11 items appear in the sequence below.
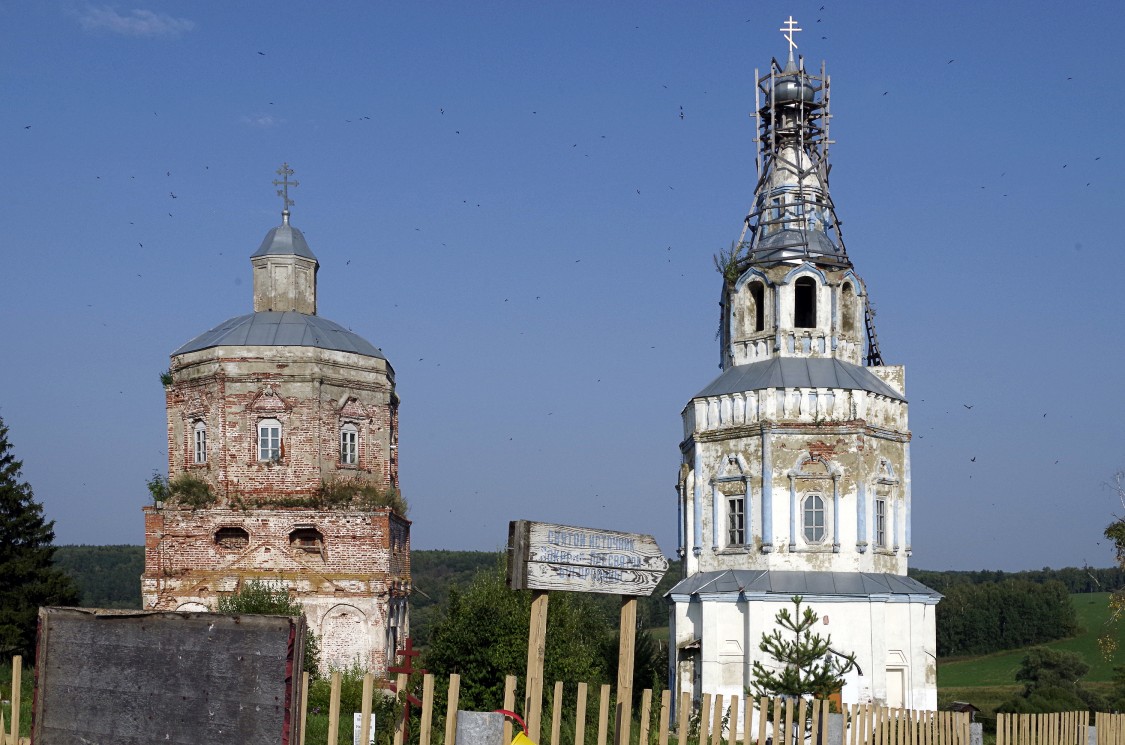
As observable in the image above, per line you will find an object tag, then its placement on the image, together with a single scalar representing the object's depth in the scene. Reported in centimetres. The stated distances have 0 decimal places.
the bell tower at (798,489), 2530
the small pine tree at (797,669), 1980
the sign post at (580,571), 857
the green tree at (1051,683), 3328
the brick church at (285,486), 2786
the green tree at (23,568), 2848
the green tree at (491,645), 2191
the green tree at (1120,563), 2839
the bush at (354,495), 2847
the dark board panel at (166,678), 658
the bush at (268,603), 2630
